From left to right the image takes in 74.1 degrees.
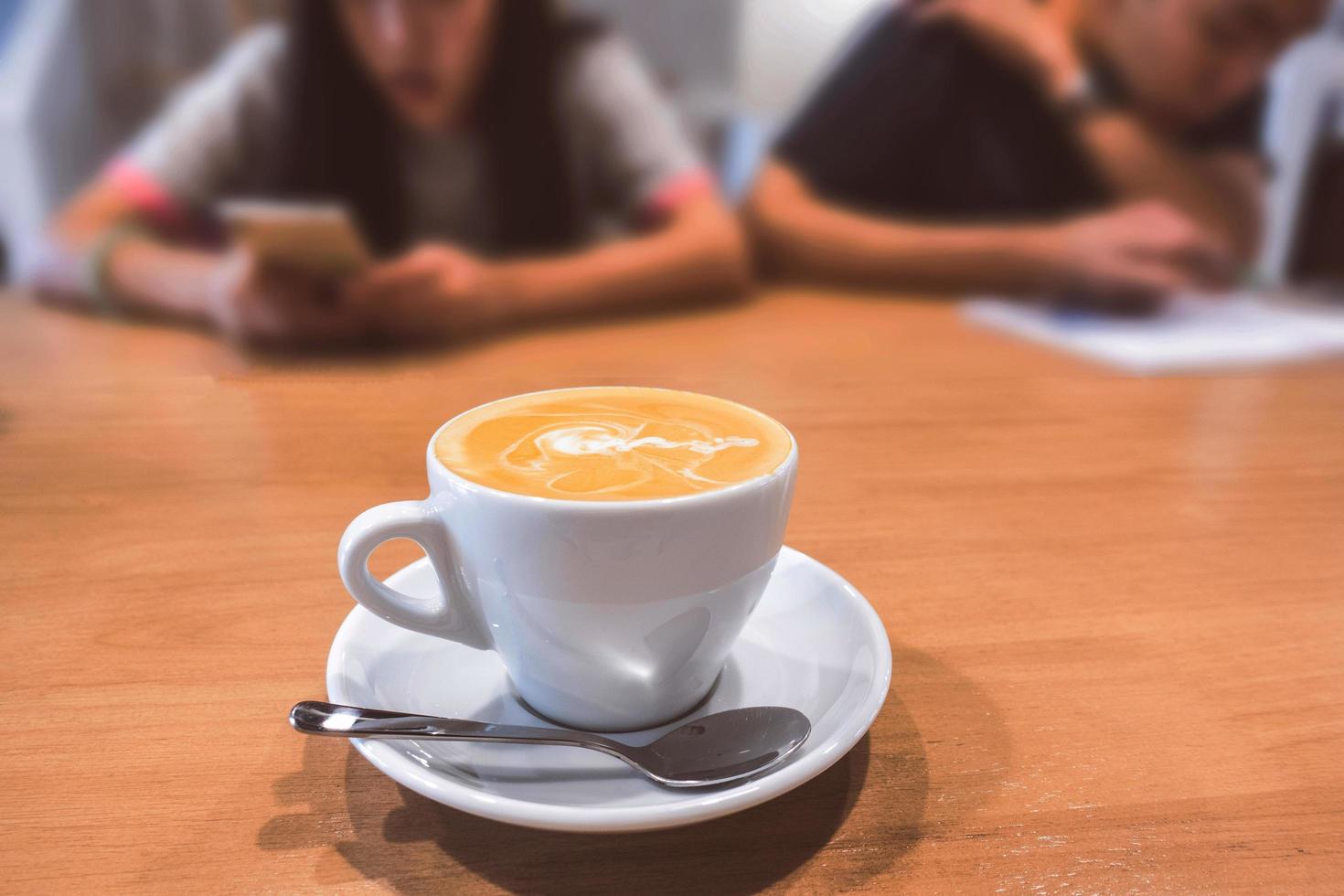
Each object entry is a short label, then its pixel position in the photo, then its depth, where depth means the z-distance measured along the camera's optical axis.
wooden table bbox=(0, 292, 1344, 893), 0.28
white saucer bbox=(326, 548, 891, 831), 0.26
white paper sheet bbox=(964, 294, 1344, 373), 0.98
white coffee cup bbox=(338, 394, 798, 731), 0.30
